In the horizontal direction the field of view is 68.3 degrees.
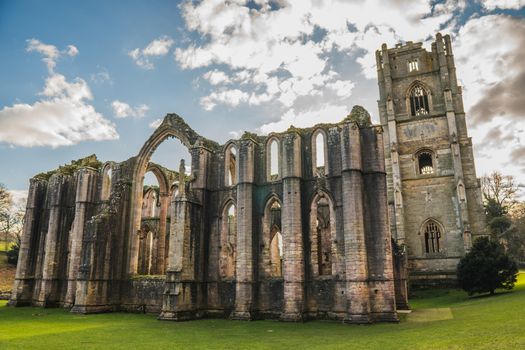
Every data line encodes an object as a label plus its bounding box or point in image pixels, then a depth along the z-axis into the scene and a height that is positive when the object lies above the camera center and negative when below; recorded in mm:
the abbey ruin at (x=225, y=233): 16531 +1865
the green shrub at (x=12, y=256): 43188 +1564
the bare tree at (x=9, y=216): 49594 +7281
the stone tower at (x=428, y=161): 31608 +9177
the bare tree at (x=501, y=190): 42719 +8348
